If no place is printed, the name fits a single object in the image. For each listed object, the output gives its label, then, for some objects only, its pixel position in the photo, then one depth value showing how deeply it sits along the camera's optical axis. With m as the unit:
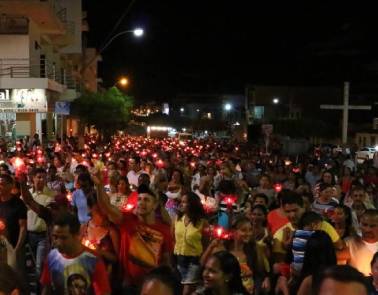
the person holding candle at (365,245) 6.13
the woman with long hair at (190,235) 7.24
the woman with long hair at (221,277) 4.42
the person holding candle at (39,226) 8.29
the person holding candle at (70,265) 4.72
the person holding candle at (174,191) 9.59
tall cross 30.70
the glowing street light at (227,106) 87.34
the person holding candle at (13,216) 7.56
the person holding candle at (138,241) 5.59
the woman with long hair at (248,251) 6.26
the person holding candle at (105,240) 5.68
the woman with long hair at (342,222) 7.36
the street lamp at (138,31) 24.25
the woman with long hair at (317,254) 5.20
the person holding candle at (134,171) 13.34
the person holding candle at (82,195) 8.70
